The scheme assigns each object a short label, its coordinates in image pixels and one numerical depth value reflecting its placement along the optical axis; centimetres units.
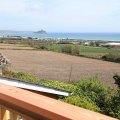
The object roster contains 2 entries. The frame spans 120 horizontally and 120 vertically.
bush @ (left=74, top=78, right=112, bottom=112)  656
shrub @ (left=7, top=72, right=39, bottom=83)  836
